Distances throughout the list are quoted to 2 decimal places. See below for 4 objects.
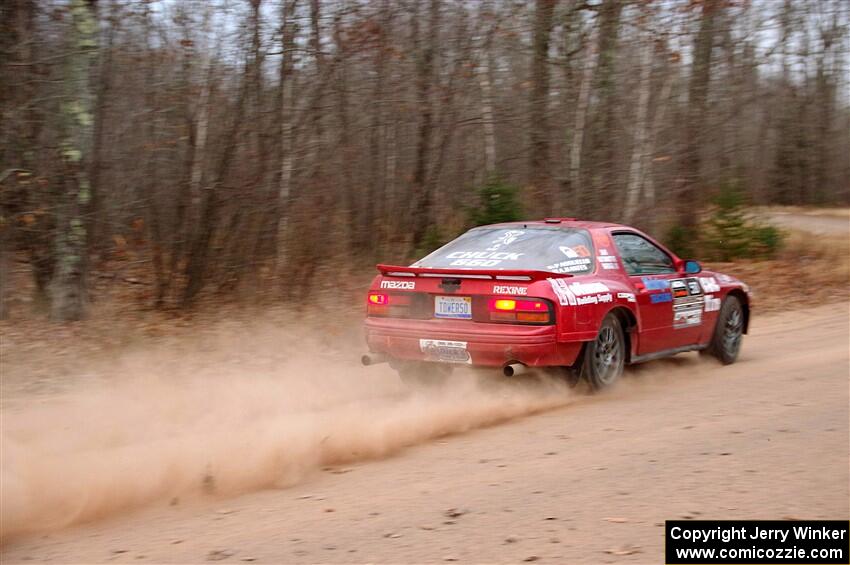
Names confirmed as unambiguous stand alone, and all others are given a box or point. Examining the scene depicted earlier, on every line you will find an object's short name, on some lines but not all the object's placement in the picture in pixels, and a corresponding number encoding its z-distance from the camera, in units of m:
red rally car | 7.35
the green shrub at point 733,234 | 19.28
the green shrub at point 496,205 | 15.35
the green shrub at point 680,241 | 18.83
